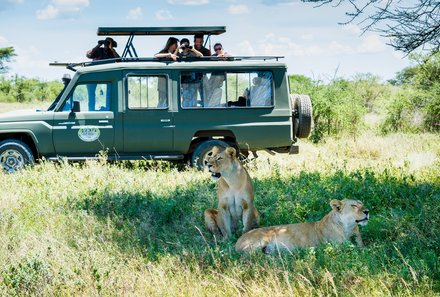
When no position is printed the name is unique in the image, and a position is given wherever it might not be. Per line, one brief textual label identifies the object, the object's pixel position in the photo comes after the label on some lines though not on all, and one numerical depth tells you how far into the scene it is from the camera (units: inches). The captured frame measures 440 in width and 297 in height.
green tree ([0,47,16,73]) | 1613.7
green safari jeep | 465.7
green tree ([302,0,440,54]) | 337.7
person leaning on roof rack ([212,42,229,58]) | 506.9
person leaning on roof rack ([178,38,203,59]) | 482.7
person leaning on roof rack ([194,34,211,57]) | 510.9
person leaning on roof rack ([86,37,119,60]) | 506.9
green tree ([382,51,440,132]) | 761.6
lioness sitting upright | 281.6
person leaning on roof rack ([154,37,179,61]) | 492.4
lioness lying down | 253.6
